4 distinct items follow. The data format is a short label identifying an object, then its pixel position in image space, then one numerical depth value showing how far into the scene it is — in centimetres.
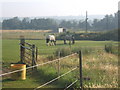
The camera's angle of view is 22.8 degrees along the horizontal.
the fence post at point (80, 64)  911
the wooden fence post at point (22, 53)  1545
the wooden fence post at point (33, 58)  1389
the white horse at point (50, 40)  3918
